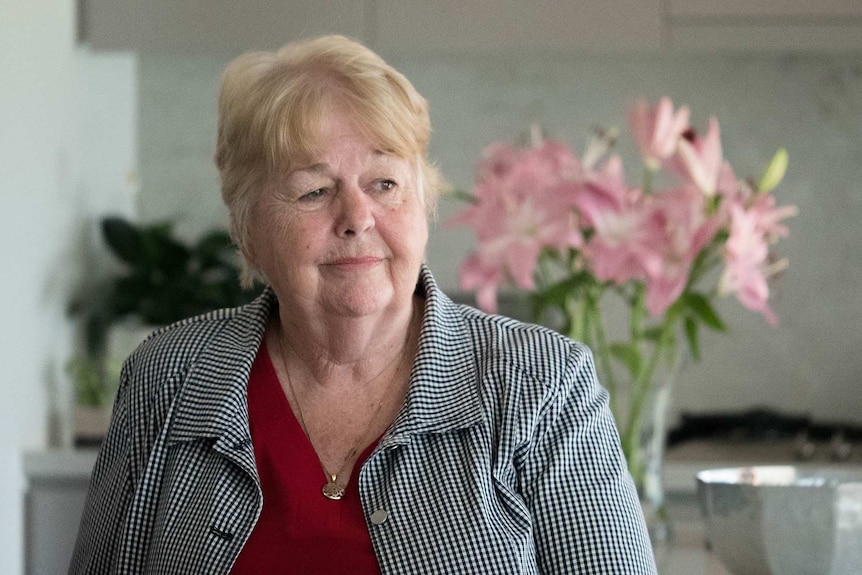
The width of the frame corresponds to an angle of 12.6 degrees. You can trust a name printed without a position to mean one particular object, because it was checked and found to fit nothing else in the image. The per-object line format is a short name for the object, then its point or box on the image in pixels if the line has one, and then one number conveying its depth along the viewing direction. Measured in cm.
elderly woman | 313
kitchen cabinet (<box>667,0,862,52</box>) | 419
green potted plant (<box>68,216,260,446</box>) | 425
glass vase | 342
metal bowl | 309
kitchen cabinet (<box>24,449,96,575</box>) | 396
